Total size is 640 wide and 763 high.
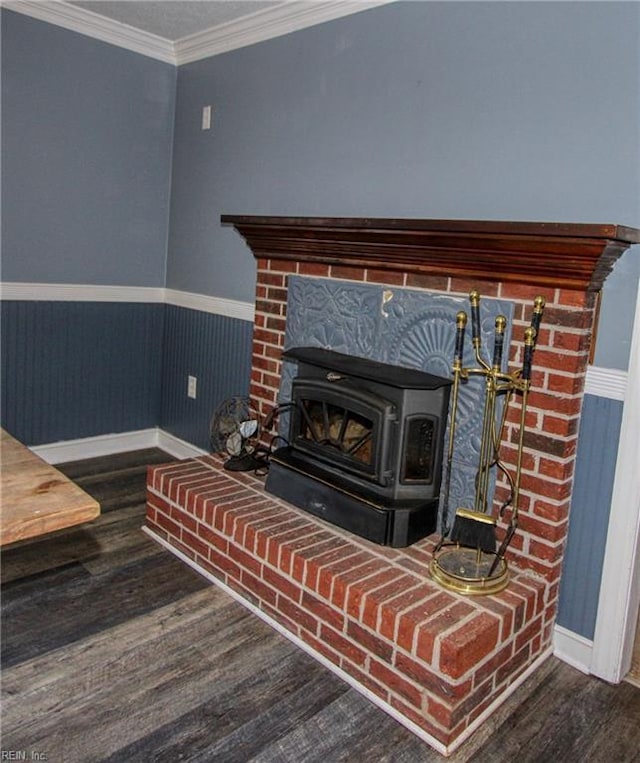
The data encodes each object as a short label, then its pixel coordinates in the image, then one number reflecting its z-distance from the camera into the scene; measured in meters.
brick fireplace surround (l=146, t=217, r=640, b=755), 1.79
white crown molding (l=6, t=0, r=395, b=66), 2.79
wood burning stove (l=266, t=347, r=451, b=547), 2.24
